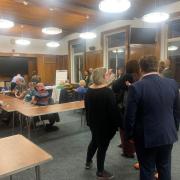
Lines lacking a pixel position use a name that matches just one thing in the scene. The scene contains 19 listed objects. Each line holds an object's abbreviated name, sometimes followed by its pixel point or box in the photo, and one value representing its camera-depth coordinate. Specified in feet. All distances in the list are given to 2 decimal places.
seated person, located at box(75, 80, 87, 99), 18.01
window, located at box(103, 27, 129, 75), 23.00
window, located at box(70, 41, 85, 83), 30.22
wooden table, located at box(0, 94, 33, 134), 13.23
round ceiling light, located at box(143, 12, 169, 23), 12.39
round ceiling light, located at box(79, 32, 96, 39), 20.04
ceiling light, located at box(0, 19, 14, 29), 15.29
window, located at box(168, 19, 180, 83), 18.22
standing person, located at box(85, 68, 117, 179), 7.38
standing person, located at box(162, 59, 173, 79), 14.11
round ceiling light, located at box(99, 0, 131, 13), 9.70
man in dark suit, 5.36
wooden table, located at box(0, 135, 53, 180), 4.76
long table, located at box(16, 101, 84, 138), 11.72
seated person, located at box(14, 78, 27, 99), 18.94
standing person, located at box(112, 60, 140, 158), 7.78
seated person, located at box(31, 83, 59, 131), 14.34
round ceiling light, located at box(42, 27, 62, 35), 18.66
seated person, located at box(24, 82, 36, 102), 16.25
